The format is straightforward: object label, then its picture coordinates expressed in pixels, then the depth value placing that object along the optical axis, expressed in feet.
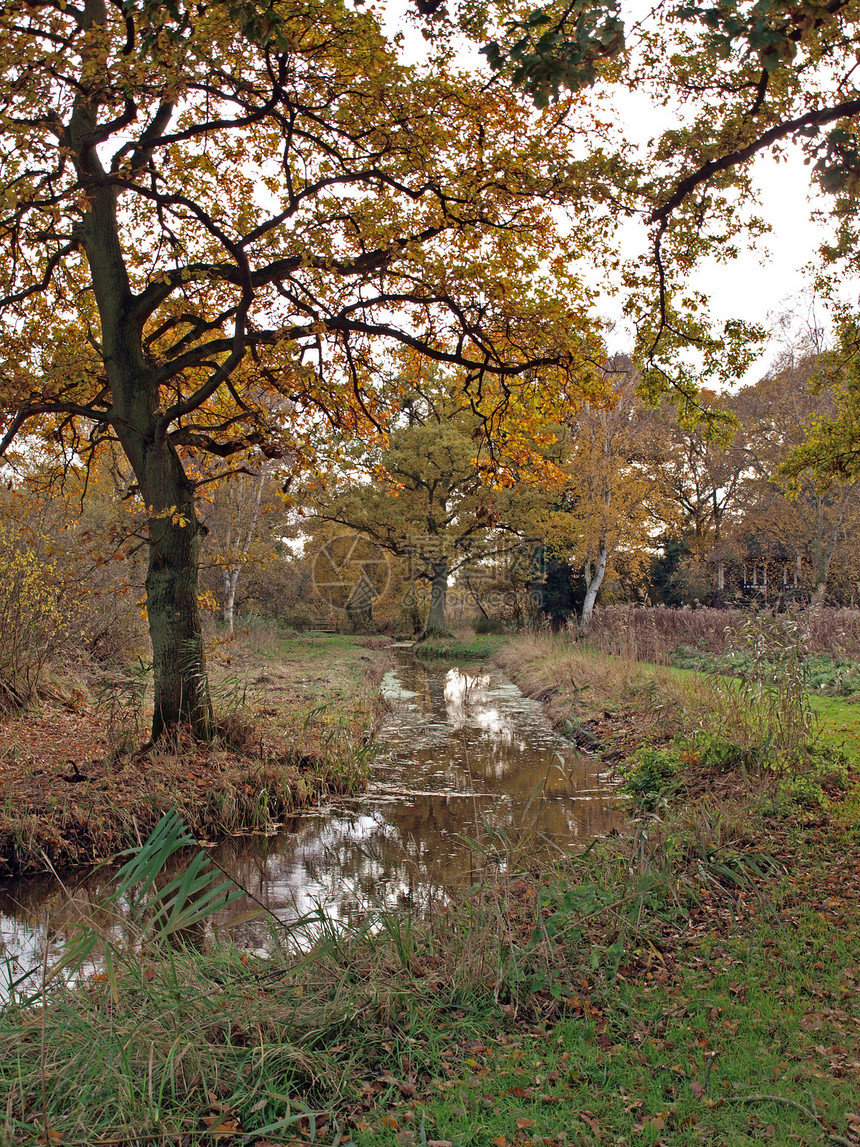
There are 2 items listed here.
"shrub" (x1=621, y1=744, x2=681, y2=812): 25.44
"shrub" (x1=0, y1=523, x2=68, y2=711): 33.01
